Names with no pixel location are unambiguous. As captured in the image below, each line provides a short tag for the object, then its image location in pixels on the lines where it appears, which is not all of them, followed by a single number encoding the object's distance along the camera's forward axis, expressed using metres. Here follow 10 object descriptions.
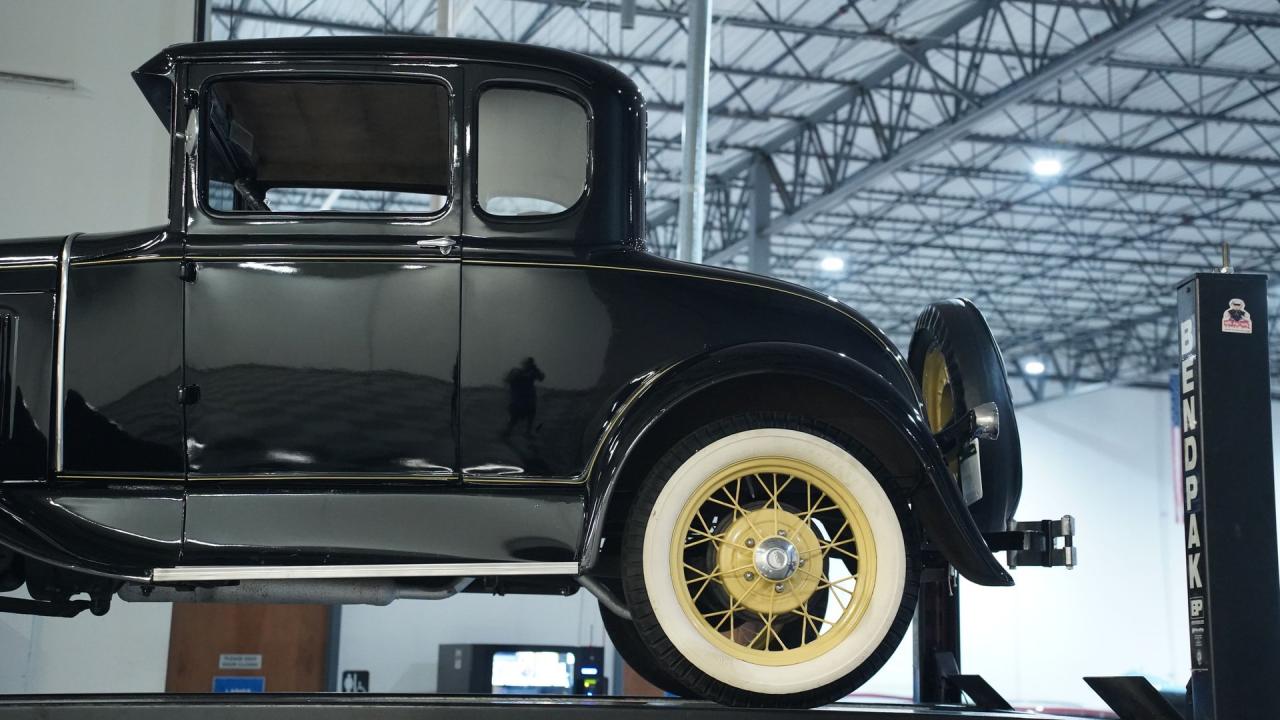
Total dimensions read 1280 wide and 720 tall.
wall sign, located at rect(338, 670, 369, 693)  6.64
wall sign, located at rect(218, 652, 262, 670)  6.03
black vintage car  2.66
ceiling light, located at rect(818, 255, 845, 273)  20.10
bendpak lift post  2.58
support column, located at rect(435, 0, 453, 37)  7.00
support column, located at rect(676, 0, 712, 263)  7.07
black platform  2.47
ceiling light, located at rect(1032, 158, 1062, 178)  15.62
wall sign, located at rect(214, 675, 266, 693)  6.00
